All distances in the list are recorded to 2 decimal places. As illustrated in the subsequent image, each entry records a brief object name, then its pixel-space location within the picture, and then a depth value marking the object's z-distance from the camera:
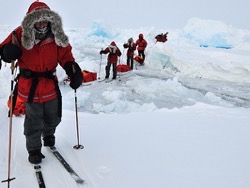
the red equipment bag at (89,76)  9.38
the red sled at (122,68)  11.30
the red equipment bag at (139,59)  13.73
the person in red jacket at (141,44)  13.39
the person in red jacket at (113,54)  9.89
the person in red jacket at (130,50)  12.00
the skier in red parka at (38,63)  2.36
